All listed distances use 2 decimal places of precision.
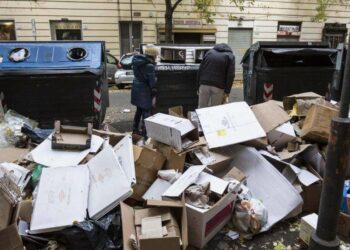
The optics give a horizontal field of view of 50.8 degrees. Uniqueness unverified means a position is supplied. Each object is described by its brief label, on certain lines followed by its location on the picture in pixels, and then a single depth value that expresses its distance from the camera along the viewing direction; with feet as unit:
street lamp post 8.03
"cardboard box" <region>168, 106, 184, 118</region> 14.37
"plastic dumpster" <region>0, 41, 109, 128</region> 17.17
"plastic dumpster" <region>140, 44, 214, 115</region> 20.11
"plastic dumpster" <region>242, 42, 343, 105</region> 20.70
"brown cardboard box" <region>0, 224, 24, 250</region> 7.53
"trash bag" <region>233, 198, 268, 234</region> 10.39
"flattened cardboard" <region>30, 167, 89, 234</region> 9.14
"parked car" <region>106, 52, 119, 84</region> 41.70
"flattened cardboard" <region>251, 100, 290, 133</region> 13.50
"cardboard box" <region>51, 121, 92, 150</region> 12.16
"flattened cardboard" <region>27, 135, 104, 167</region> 11.60
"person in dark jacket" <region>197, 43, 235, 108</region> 17.22
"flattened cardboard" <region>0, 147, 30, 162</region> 12.62
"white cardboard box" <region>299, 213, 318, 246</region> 9.57
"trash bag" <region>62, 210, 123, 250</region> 8.82
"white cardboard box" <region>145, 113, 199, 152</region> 11.89
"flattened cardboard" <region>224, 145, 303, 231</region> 10.84
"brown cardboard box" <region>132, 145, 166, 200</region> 11.02
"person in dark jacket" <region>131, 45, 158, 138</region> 17.33
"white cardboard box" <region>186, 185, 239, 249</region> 9.45
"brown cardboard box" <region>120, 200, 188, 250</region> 8.46
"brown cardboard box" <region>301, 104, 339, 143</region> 12.98
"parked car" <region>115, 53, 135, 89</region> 40.24
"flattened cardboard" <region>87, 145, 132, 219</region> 9.63
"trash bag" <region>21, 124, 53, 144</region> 14.16
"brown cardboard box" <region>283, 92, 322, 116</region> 15.87
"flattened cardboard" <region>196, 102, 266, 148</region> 12.31
